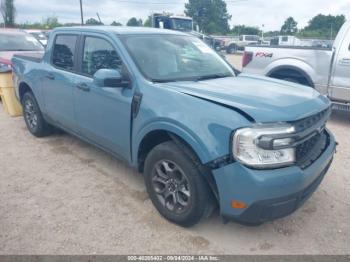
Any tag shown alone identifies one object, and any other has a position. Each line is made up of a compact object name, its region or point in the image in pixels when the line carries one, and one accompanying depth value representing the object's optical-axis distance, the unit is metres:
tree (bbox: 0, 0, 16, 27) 42.70
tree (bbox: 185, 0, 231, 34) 66.81
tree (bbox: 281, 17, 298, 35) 67.50
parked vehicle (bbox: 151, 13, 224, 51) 21.38
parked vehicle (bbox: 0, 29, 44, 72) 8.46
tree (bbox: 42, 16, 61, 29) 44.59
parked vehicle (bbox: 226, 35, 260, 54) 35.06
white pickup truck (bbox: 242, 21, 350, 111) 6.27
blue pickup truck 2.56
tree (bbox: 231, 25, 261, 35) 59.66
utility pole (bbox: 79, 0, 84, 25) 35.19
